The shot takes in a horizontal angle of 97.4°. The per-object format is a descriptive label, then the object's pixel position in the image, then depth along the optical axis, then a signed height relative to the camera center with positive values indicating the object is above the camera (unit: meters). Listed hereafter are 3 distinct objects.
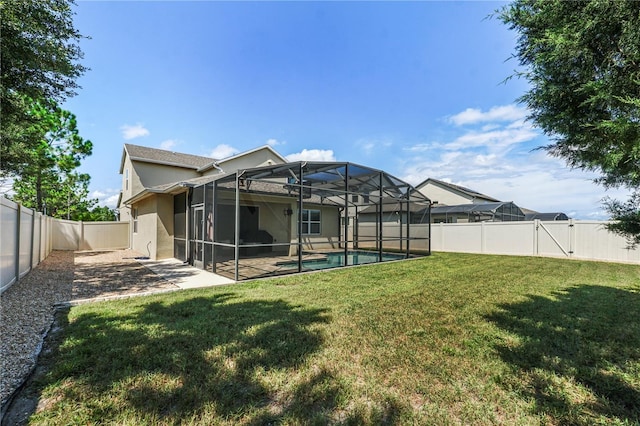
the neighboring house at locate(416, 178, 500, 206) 23.72 +2.57
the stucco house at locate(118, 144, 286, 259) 10.67 +2.18
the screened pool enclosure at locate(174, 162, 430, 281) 8.27 +0.17
